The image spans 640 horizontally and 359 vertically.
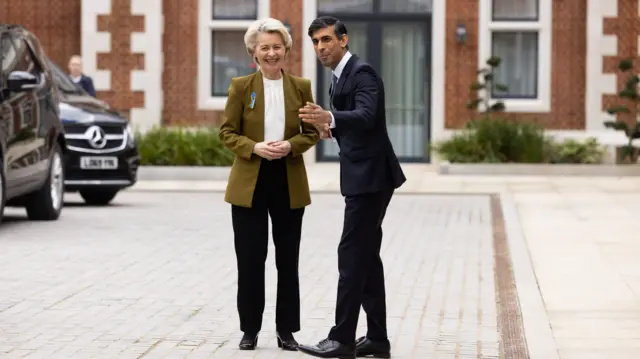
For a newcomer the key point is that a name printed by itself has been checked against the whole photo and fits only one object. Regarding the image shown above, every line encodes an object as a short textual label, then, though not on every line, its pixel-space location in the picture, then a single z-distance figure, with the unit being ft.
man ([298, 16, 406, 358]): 26.03
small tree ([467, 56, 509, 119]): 89.26
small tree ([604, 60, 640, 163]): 86.33
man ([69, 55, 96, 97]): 78.28
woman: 27.55
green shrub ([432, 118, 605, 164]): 87.10
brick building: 91.71
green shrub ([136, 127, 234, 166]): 82.94
